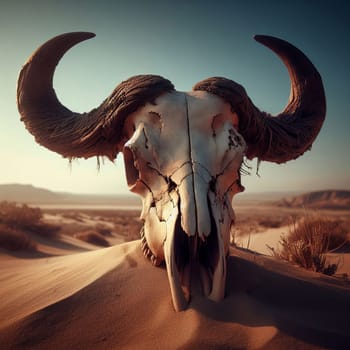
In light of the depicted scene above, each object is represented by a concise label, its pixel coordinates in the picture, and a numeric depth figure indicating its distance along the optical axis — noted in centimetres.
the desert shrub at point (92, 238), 1165
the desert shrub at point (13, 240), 594
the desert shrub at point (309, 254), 350
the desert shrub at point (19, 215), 948
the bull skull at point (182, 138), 182
